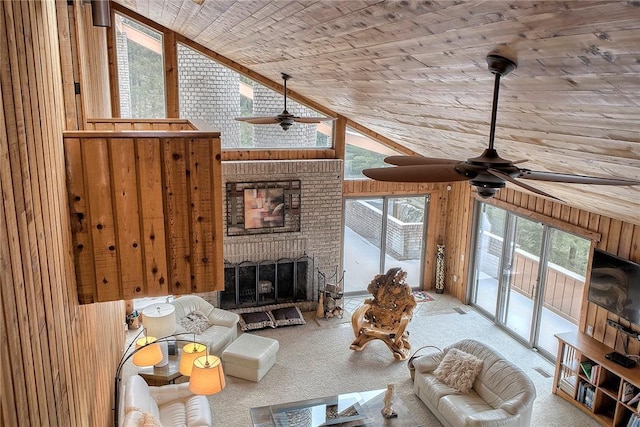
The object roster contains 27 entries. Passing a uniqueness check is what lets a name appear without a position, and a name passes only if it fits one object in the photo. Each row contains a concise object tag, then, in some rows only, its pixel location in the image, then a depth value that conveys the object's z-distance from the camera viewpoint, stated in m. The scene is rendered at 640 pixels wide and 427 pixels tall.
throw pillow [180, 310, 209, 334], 7.48
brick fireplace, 8.74
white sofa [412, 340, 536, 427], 5.46
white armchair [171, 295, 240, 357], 7.29
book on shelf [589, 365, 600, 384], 6.32
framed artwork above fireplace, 8.61
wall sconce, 3.16
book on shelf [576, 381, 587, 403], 6.55
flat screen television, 6.27
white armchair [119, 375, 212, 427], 4.75
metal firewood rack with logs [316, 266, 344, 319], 9.00
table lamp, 5.82
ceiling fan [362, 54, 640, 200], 2.65
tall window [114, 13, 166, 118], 8.02
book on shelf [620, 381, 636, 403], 5.96
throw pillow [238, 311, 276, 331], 8.35
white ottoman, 6.86
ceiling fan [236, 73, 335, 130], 6.20
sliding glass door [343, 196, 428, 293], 9.84
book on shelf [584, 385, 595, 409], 6.45
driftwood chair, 7.55
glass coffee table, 5.58
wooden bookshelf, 6.00
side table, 6.34
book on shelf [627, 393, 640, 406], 5.85
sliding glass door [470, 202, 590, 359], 7.56
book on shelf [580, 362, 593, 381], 6.48
